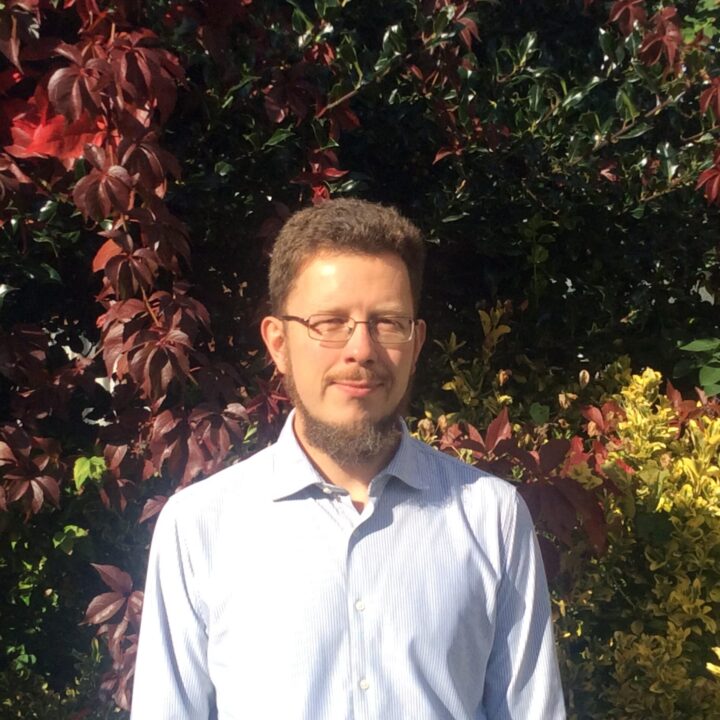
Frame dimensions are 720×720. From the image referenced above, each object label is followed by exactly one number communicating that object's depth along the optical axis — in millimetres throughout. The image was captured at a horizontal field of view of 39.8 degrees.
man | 1636
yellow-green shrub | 2703
